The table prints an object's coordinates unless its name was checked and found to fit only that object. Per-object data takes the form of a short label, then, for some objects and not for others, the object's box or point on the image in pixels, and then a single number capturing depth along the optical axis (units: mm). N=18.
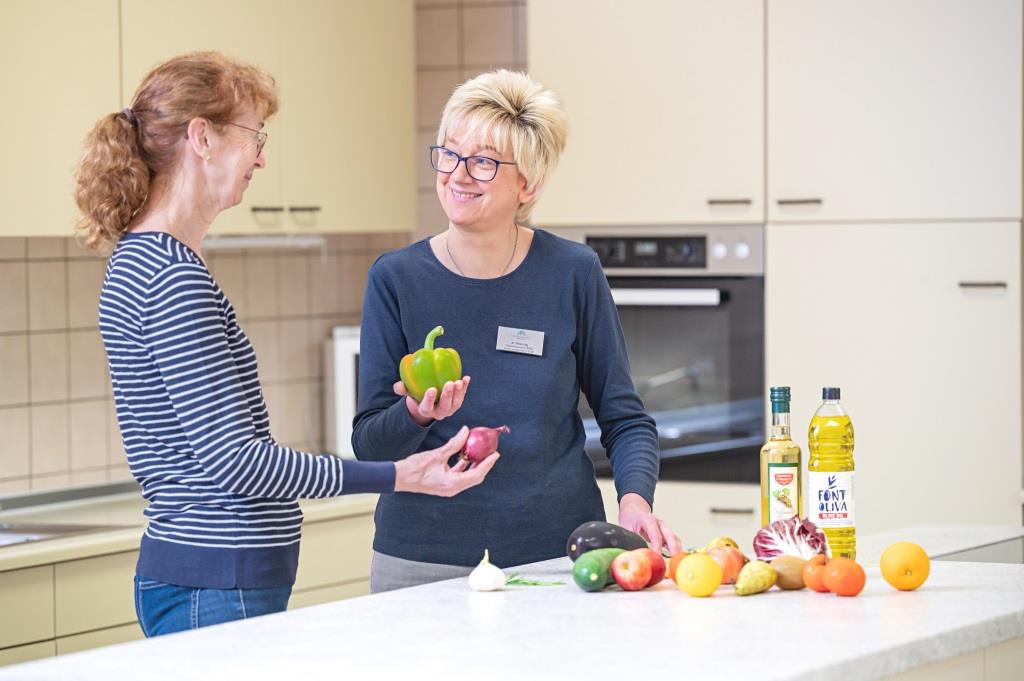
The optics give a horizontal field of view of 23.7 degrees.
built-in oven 6026
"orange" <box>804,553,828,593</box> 3804
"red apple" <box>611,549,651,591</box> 3830
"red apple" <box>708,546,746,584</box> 3853
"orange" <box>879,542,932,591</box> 3832
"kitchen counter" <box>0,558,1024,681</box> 3407
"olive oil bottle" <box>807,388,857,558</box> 3984
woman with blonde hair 4229
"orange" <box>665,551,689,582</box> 3892
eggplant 3934
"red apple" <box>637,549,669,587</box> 3853
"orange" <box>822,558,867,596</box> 3768
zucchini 3820
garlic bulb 3849
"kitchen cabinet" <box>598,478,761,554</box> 6024
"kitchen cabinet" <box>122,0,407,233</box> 5742
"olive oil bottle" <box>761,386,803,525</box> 4006
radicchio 3890
